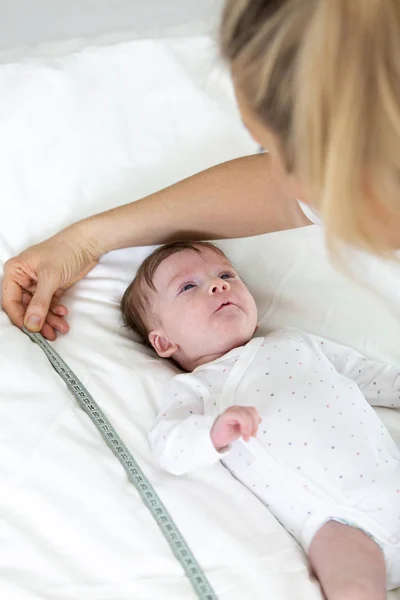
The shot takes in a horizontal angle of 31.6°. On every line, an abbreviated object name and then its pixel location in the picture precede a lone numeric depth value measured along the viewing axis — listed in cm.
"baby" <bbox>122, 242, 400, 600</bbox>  112
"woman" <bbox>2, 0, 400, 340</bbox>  69
